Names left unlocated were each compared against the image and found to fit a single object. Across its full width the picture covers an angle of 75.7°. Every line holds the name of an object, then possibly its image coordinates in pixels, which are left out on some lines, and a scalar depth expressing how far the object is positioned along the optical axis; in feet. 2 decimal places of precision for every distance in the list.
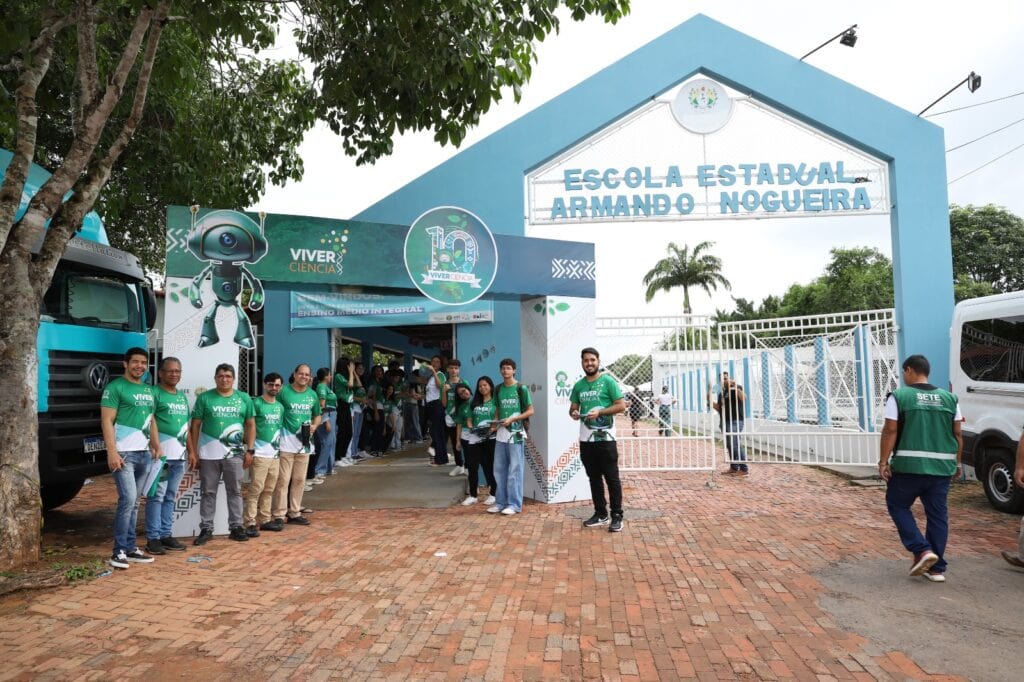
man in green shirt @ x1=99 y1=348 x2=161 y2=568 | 17.26
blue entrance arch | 35.81
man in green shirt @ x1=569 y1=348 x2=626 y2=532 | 21.43
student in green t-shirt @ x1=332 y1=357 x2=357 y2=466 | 32.81
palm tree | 128.06
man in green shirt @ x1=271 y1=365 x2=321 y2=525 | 22.18
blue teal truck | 19.66
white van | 23.48
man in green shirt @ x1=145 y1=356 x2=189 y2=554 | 18.66
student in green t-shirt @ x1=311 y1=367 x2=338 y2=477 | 28.28
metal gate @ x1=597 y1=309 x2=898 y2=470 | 29.66
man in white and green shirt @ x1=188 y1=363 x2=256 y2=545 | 19.72
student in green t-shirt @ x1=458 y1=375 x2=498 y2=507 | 25.00
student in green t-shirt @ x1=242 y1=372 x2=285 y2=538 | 21.16
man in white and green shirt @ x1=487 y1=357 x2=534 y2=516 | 24.20
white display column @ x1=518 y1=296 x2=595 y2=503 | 26.23
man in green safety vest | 15.61
